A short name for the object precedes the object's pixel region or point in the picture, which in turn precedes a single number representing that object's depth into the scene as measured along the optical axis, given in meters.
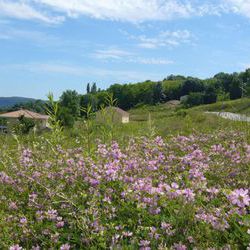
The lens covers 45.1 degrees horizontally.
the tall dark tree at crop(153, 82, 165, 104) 91.82
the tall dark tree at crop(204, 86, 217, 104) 63.15
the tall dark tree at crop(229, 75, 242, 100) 64.58
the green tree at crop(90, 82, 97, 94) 114.69
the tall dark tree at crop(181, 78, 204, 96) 90.21
